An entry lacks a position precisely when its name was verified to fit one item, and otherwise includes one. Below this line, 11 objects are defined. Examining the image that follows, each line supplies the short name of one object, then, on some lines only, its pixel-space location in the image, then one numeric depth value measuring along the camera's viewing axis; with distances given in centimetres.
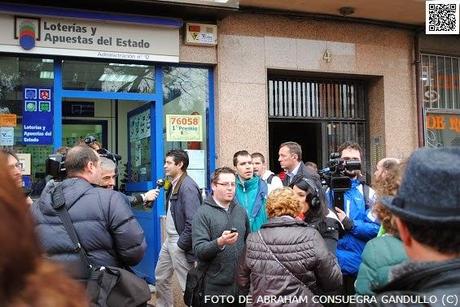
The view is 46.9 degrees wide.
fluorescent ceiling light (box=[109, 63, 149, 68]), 723
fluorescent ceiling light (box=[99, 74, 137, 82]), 717
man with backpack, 655
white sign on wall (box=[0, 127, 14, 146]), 663
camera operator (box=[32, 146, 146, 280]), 334
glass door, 748
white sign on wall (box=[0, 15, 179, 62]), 648
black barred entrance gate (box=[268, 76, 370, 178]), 833
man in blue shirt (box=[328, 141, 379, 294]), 448
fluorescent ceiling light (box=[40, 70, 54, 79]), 688
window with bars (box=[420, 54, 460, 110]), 894
